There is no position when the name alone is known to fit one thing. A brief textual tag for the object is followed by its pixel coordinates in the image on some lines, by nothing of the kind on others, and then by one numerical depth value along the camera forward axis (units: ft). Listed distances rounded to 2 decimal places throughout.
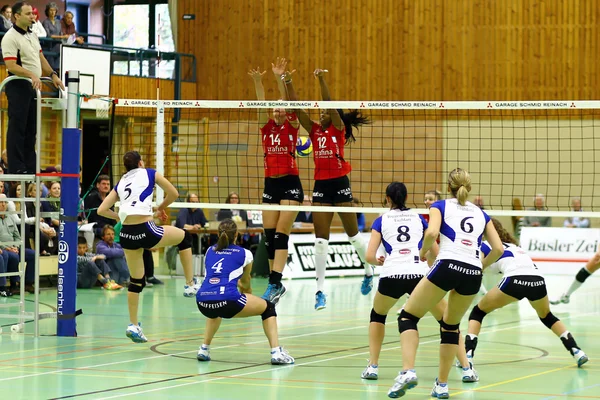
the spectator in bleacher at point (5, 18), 69.56
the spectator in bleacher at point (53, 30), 71.67
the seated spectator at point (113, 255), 59.36
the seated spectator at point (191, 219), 66.08
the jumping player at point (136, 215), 35.70
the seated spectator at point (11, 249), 51.24
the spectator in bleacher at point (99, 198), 58.44
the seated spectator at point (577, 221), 79.41
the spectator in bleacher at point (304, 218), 74.90
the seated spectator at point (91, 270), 58.34
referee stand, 38.11
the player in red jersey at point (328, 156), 39.91
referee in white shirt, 38.73
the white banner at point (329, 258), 69.62
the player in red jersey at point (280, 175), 39.93
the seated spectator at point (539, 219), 78.18
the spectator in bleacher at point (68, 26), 77.41
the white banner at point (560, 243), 74.02
